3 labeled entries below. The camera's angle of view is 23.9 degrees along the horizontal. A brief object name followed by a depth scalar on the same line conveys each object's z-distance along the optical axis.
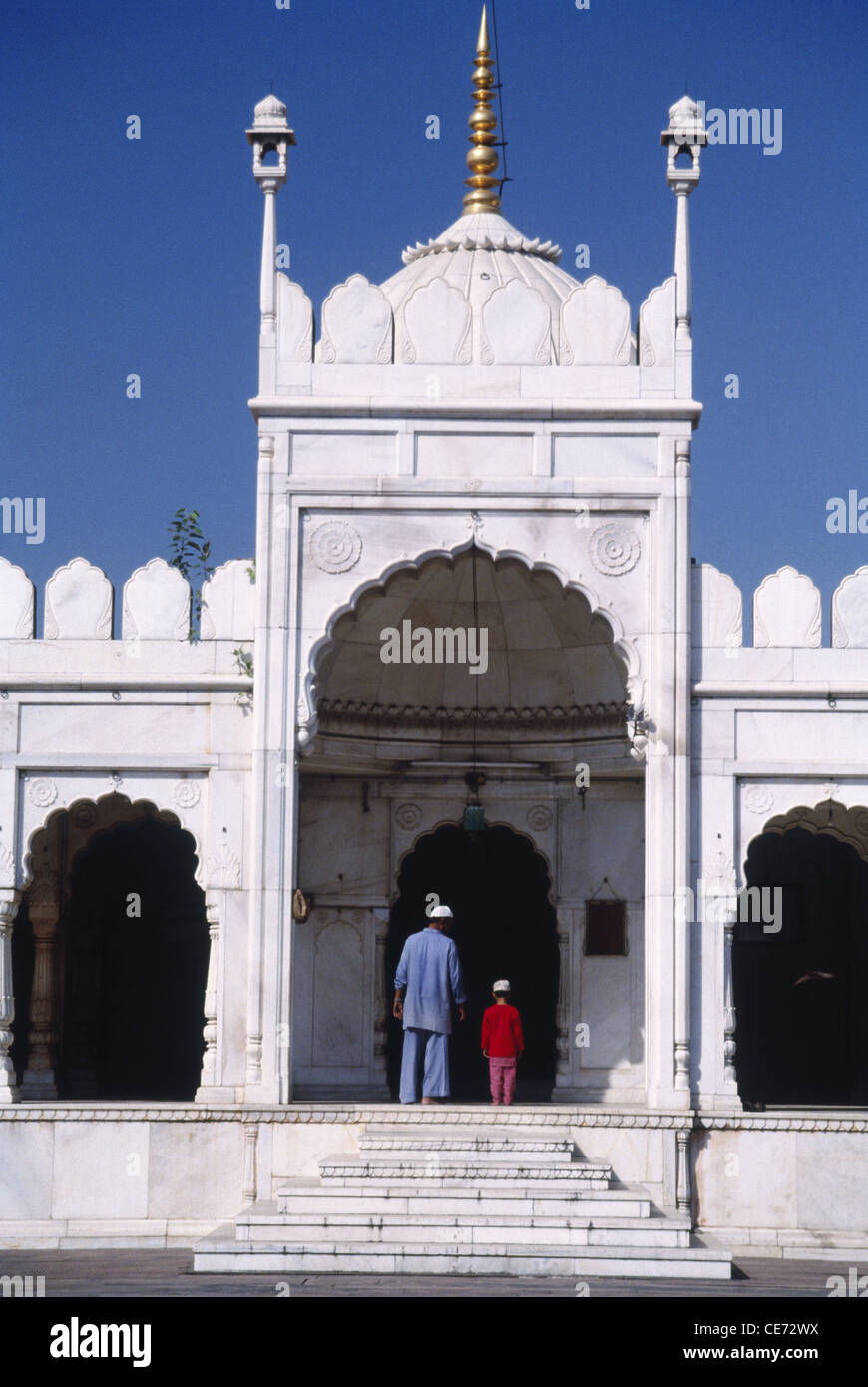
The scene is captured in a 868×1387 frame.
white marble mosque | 15.35
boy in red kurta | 16.55
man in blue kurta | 16.19
